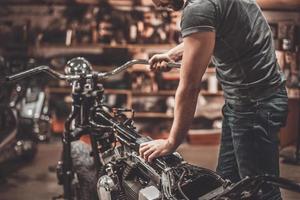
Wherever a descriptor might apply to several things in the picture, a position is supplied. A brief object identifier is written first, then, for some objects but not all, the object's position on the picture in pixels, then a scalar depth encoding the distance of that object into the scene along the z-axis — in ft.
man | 6.09
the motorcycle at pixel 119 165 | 5.92
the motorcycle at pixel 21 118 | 14.26
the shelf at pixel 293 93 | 12.39
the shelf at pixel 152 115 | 21.61
